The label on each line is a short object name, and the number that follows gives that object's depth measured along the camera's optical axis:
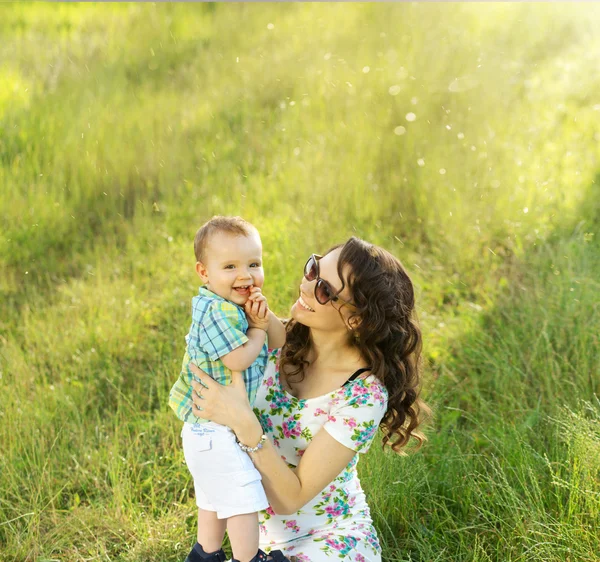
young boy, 2.52
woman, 2.60
